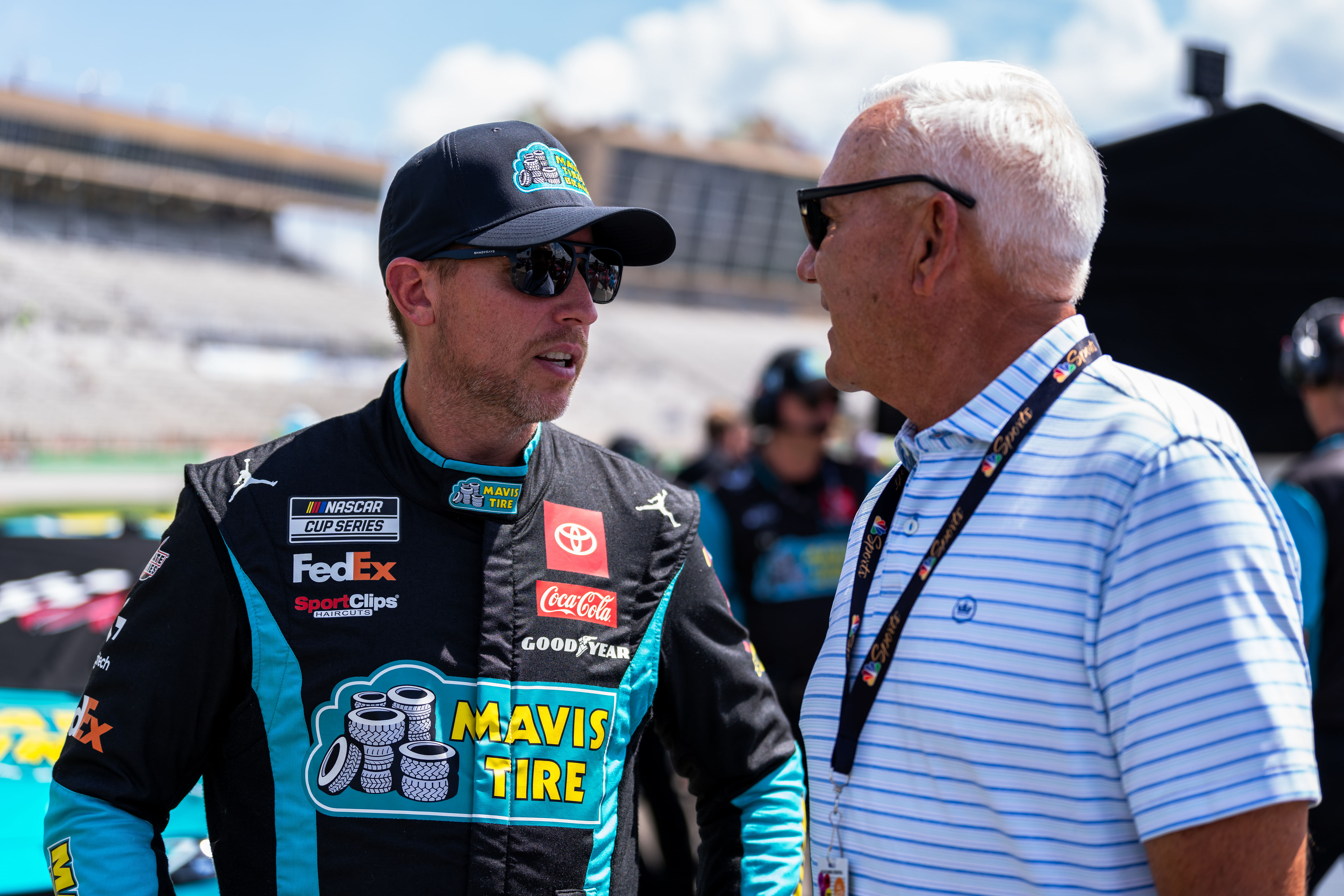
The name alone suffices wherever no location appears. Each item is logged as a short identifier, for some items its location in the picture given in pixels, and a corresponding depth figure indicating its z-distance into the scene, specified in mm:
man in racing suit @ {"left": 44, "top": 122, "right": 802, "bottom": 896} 1603
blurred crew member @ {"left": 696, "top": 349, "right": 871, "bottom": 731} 3631
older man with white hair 1065
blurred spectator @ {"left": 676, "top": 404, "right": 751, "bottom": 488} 8203
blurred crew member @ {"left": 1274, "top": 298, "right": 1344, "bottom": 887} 2873
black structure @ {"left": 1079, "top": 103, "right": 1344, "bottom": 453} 3000
